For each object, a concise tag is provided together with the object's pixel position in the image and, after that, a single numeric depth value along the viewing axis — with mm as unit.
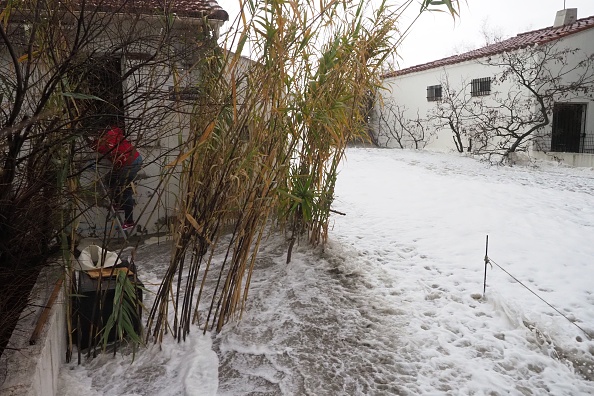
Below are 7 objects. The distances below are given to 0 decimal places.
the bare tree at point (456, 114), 13047
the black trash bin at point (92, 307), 2467
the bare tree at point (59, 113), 1965
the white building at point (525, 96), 10933
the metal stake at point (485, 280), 3323
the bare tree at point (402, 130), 15445
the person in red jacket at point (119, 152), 2310
